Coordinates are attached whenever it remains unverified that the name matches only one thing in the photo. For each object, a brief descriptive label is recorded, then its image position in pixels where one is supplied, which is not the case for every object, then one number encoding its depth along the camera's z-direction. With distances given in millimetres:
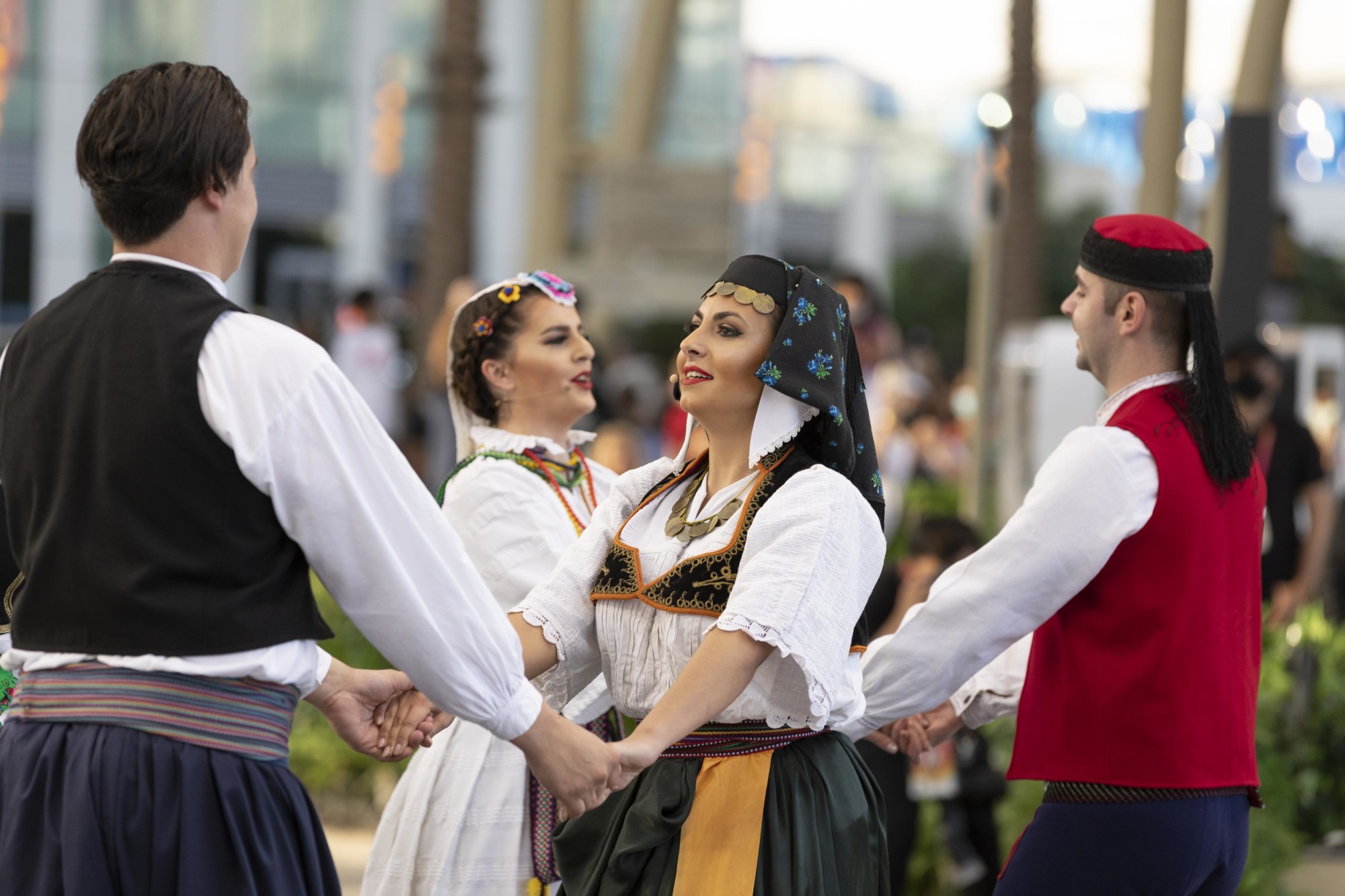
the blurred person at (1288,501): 14750
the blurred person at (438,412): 16312
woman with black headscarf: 5656
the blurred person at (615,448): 17187
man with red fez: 5961
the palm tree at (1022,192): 31281
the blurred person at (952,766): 11312
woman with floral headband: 7117
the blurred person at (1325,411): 23719
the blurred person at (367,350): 23141
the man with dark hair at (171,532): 4730
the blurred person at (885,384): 19703
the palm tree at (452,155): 26312
